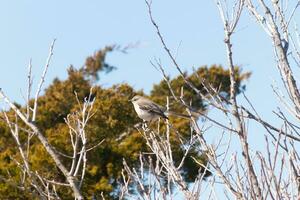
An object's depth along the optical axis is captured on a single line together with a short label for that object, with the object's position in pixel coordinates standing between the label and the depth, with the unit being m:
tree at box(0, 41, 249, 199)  26.39
